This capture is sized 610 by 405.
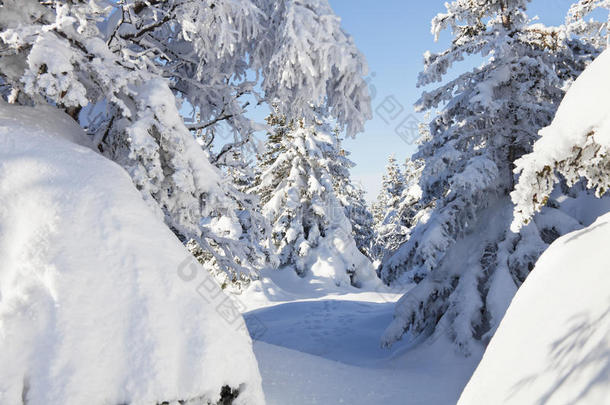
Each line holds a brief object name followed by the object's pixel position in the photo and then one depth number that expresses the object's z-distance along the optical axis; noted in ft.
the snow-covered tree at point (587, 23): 28.71
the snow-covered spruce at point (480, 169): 24.68
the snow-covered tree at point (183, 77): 10.96
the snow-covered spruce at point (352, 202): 75.61
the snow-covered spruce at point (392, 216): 87.40
